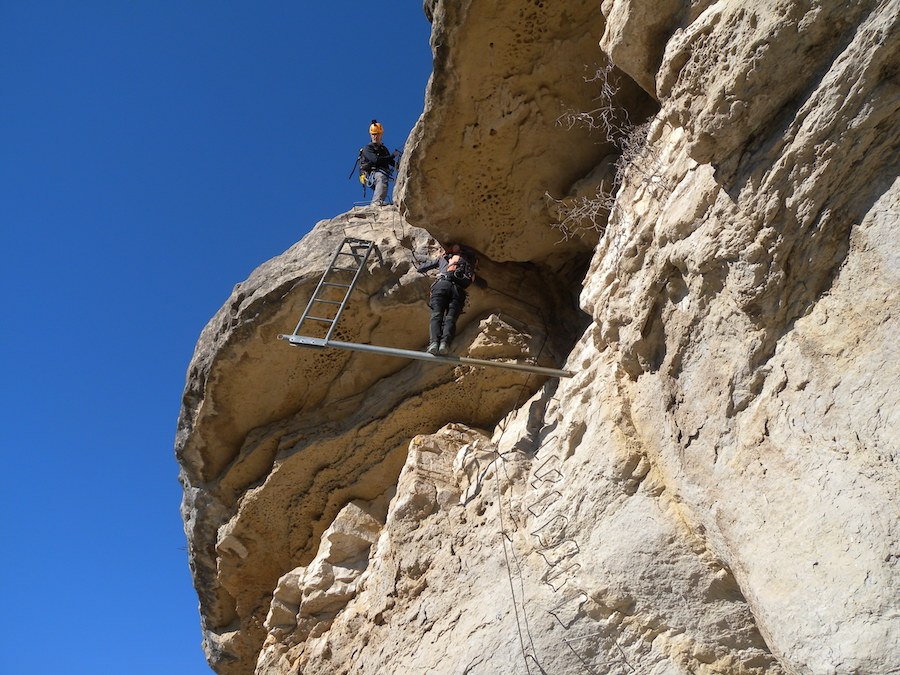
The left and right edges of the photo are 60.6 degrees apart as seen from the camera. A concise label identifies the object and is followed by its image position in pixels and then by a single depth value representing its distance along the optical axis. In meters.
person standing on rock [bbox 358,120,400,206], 9.06
